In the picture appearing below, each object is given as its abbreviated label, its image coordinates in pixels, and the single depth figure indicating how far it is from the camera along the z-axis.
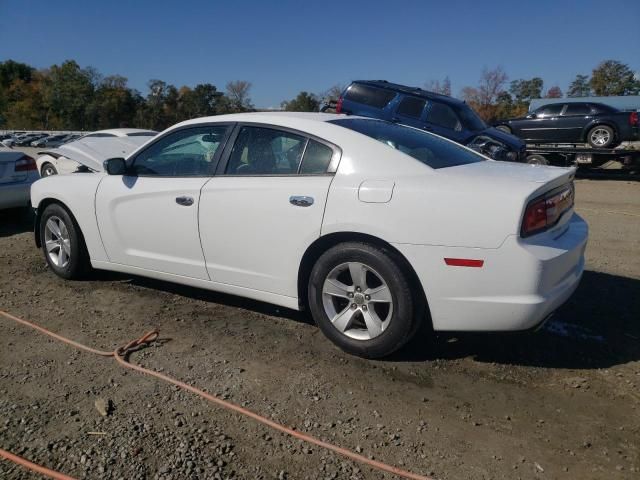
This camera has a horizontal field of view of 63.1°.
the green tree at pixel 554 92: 83.88
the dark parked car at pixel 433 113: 10.96
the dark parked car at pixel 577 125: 14.42
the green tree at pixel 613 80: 69.81
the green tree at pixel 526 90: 78.19
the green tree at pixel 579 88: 77.25
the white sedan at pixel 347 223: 2.83
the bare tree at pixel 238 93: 79.56
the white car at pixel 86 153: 6.86
